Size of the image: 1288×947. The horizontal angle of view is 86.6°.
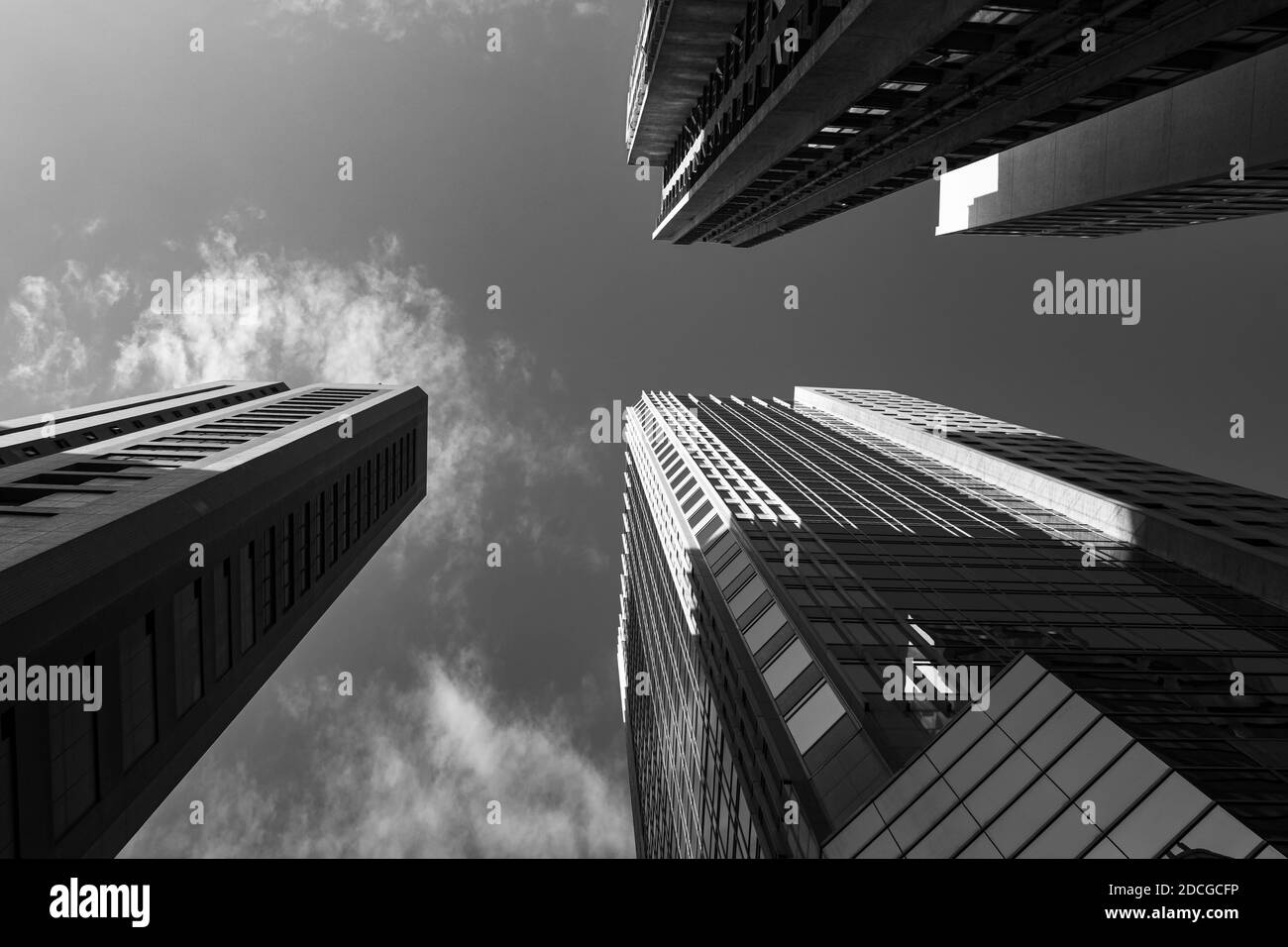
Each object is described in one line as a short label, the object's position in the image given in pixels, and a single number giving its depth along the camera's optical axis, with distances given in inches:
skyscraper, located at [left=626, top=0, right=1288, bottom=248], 788.0
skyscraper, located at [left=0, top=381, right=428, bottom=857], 799.1
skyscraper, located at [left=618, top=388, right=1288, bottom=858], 510.9
